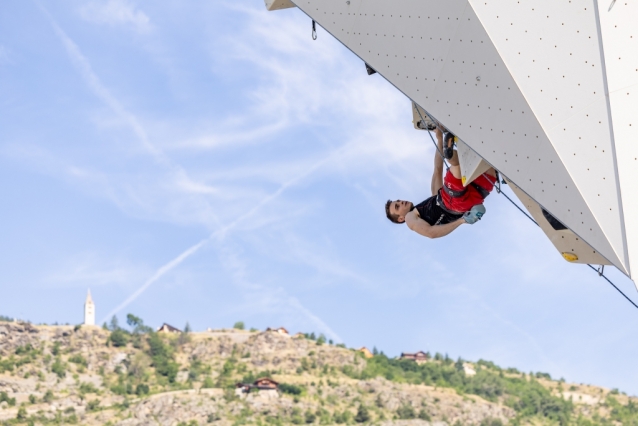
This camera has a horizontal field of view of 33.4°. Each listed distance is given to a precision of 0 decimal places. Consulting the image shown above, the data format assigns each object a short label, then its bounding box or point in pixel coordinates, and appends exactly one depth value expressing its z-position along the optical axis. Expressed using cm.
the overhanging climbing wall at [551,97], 1228
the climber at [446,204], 1502
